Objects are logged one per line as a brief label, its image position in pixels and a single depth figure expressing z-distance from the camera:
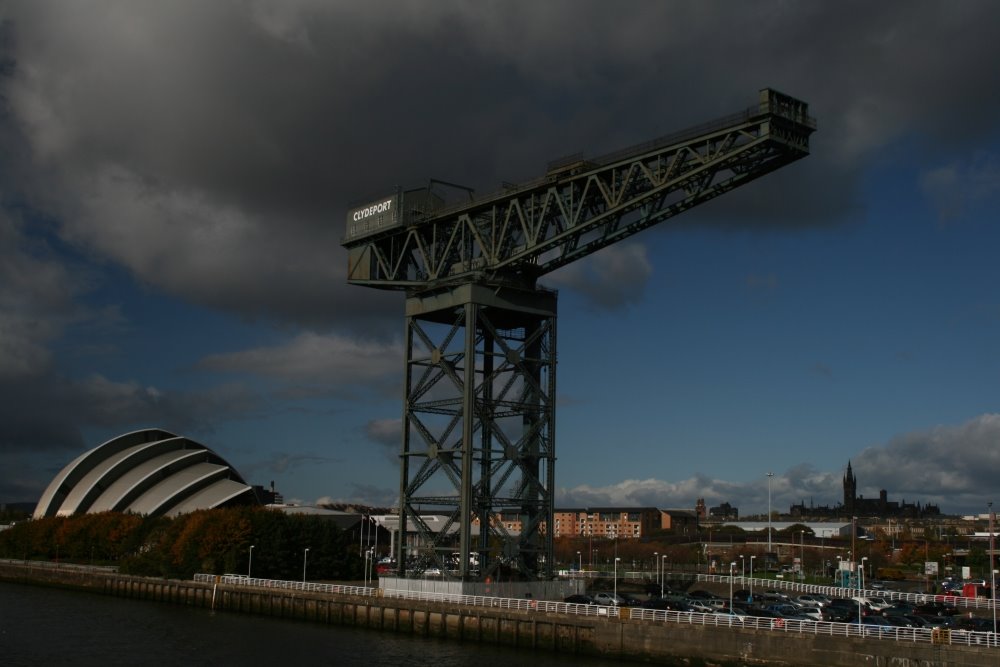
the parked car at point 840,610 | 55.42
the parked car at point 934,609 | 62.88
